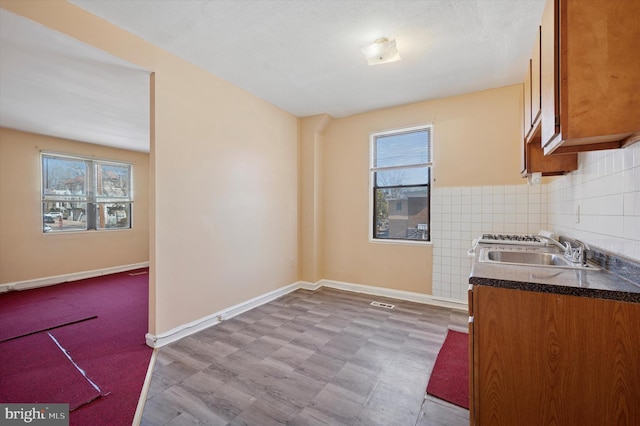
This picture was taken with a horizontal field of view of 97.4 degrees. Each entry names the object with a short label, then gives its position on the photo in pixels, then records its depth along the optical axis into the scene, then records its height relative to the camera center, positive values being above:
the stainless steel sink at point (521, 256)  2.12 -0.34
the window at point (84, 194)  4.95 +0.33
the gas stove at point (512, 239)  2.63 -0.27
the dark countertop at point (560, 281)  1.17 -0.32
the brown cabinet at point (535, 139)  1.64 +0.55
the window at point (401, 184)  3.95 +0.42
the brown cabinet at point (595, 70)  1.06 +0.55
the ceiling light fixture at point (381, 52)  2.49 +1.46
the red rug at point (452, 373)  1.92 -1.25
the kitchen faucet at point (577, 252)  1.63 -0.25
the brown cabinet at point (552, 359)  1.16 -0.65
